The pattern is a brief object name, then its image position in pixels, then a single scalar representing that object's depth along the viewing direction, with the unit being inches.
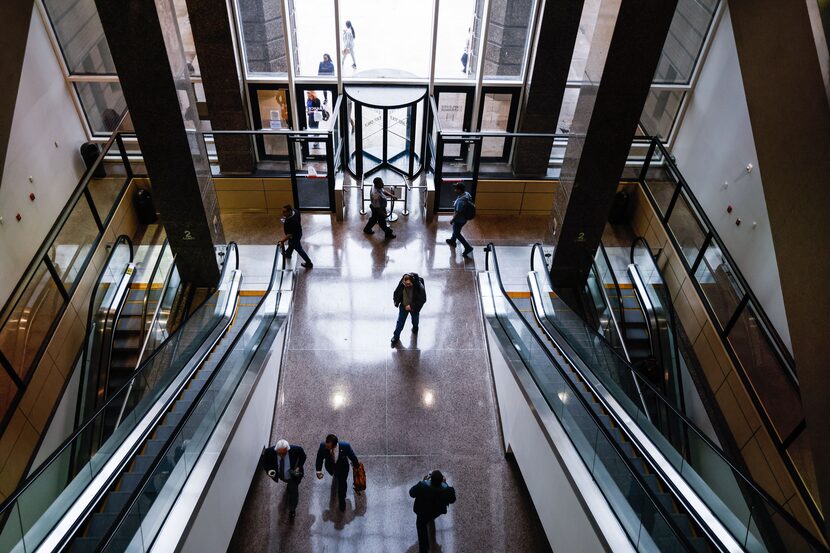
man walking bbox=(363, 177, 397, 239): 406.0
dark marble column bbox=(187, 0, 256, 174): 394.6
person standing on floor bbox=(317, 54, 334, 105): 458.3
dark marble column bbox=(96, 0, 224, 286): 257.9
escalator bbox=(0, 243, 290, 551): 156.8
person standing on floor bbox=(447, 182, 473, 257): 390.9
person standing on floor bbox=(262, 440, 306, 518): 237.1
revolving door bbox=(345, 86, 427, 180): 455.8
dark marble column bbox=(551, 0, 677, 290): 258.4
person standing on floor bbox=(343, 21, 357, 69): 448.1
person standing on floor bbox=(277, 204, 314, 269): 362.9
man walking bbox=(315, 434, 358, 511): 241.3
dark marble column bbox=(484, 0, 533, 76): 426.0
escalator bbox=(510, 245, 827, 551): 159.9
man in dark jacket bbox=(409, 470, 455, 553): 220.7
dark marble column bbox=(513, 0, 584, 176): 404.8
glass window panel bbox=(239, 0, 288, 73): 416.8
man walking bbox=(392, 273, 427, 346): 318.0
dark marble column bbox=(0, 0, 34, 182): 124.9
